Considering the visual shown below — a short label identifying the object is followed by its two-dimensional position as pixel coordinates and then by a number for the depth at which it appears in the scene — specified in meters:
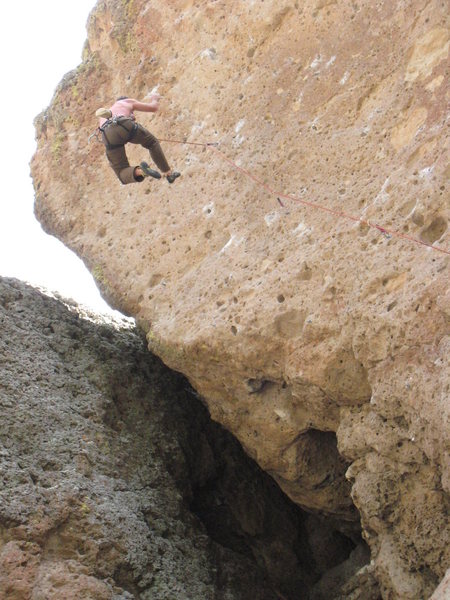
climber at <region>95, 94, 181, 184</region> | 7.20
